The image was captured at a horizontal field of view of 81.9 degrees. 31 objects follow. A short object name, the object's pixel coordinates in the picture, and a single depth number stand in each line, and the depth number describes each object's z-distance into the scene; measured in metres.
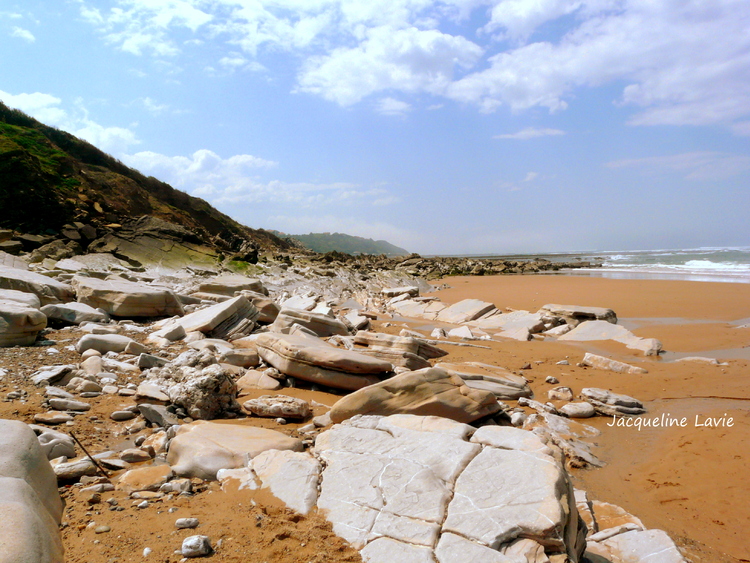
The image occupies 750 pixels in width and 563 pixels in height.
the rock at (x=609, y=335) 8.51
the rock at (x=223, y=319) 7.99
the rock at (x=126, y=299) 8.75
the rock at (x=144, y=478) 2.87
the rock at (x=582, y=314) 10.95
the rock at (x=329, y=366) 5.61
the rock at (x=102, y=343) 6.05
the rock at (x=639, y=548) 2.78
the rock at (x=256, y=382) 5.64
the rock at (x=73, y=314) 7.57
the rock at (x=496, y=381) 5.88
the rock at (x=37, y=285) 8.20
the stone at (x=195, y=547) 2.21
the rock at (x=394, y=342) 7.16
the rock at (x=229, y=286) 12.34
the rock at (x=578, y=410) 5.44
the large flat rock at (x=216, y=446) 3.09
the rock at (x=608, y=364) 7.10
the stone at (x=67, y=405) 4.02
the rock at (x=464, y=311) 12.60
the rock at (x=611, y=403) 5.46
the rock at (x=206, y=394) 4.40
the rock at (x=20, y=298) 6.84
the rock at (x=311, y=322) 8.38
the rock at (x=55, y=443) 3.13
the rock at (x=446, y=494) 2.22
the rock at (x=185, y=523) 2.44
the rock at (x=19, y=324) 5.91
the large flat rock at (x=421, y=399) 4.40
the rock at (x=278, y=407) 4.57
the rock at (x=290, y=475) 2.72
